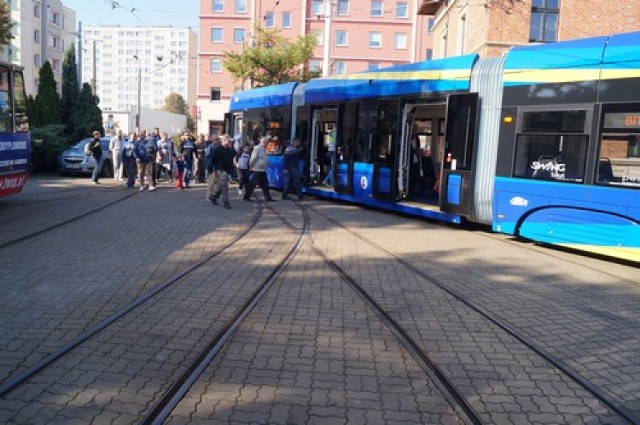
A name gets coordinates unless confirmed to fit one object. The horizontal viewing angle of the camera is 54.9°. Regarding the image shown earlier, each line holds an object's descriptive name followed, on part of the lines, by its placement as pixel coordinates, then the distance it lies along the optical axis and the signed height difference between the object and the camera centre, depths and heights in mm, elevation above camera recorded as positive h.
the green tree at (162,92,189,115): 114375 +5289
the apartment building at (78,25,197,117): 158000 +17205
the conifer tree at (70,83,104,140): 31031 +629
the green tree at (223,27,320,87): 37719 +4655
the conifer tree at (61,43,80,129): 32688 +2288
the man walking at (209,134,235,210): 14898 -764
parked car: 24125 -1356
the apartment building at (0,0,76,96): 68188 +10503
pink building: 63875 +11284
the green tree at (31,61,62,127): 29156 +1266
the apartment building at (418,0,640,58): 23734 +5107
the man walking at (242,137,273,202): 16172 -842
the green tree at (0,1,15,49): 30797 +5171
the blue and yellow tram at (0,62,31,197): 12623 -165
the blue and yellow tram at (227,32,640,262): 9289 +152
